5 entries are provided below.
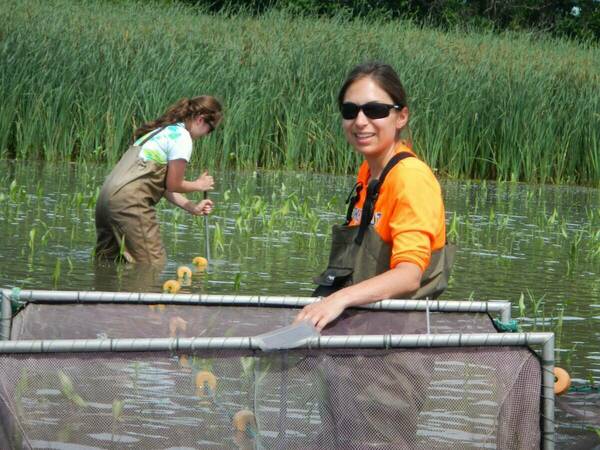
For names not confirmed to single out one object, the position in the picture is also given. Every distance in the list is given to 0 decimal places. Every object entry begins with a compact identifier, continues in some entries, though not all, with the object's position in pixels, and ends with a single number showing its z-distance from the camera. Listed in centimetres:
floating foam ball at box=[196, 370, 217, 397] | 567
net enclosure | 553
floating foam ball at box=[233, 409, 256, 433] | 574
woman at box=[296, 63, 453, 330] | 656
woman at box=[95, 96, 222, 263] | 1599
